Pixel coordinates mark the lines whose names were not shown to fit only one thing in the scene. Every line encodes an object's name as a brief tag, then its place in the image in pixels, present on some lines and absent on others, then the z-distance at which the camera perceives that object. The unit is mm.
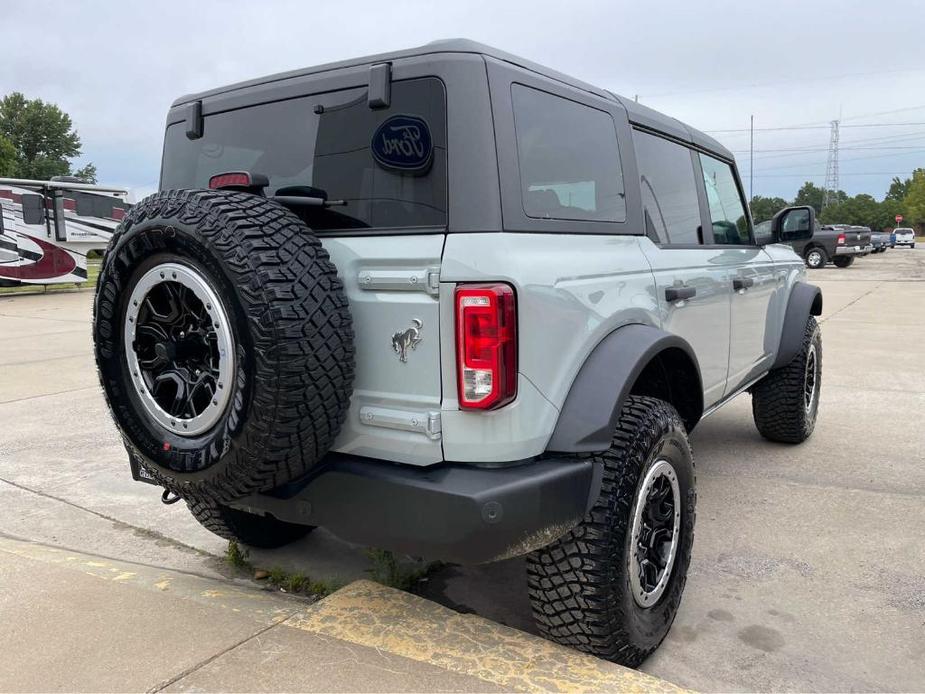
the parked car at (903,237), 52062
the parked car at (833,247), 24766
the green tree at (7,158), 52875
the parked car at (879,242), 37219
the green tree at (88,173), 71188
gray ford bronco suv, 2084
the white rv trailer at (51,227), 16750
